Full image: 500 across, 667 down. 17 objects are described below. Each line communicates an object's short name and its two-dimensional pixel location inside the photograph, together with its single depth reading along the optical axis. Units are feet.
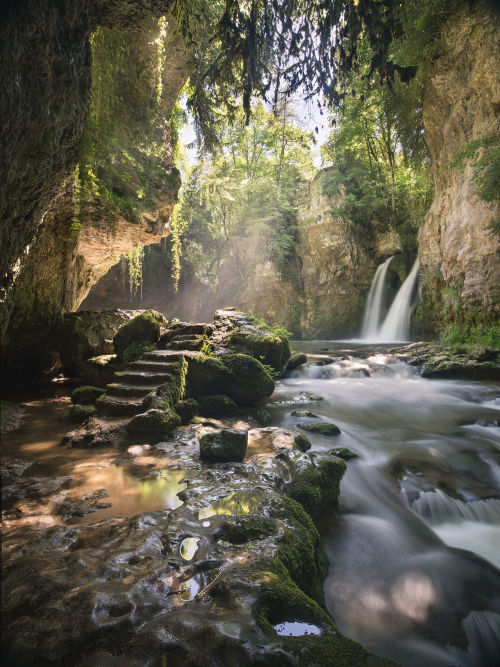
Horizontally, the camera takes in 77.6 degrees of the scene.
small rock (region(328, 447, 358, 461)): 14.23
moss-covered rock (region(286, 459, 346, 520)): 9.40
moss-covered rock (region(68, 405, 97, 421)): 16.44
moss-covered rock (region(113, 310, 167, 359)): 22.95
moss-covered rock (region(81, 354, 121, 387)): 22.18
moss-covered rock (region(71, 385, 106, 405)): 19.12
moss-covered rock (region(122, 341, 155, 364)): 21.67
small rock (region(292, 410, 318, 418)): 19.43
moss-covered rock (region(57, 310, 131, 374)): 24.59
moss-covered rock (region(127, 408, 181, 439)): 13.60
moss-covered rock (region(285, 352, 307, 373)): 30.91
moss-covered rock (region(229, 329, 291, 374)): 23.40
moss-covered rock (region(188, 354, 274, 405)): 19.56
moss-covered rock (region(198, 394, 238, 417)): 18.16
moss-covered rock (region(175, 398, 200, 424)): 16.05
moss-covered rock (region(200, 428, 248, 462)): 11.43
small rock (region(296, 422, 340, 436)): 16.92
